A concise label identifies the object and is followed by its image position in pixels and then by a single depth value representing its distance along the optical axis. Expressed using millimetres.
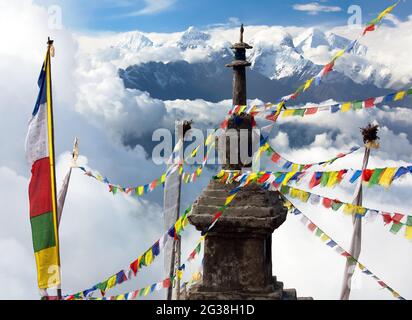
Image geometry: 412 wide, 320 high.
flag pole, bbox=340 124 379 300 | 11125
